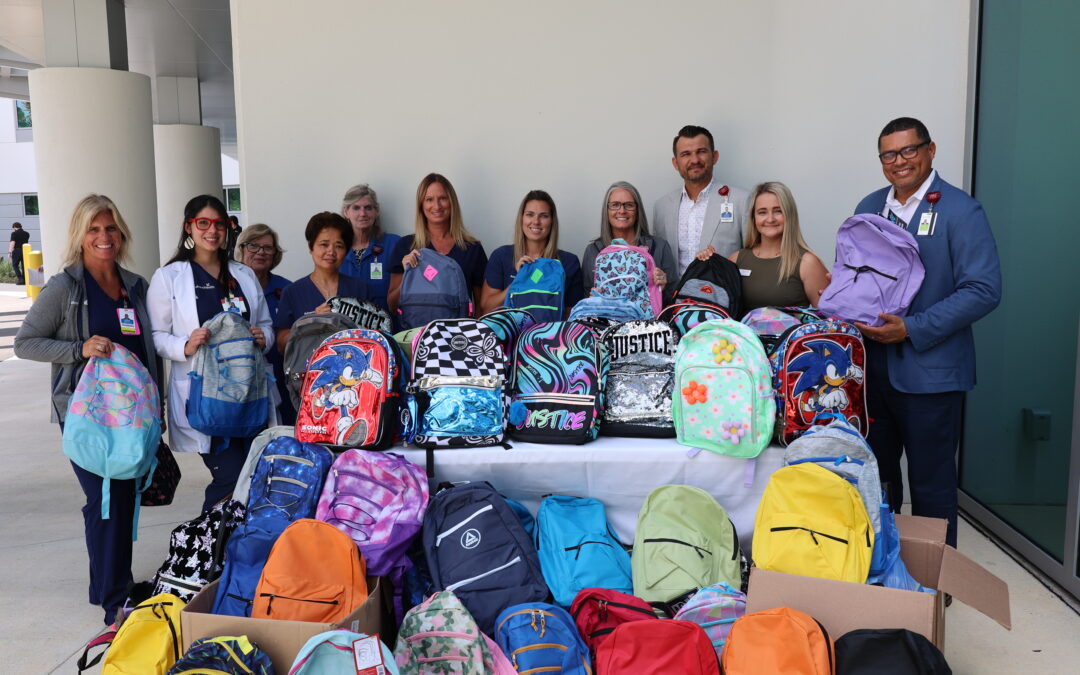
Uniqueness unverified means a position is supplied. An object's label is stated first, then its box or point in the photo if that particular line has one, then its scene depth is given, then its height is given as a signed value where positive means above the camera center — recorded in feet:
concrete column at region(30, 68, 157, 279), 24.52 +2.50
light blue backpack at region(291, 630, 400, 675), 6.90 -3.66
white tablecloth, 10.33 -3.11
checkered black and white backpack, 10.35 -2.06
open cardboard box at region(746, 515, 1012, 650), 7.88 -3.73
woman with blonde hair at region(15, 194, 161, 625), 10.93 -1.44
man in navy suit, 10.24 -1.21
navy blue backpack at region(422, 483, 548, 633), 8.99 -3.69
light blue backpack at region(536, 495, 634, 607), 9.42 -3.84
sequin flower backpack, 10.00 -2.09
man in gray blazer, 15.24 +0.34
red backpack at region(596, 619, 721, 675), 7.75 -4.06
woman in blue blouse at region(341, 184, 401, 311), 16.03 -0.36
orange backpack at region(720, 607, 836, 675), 7.37 -3.84
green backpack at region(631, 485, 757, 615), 9.26 -3.74
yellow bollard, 57.46 -3.27
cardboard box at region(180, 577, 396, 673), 7.85 -3.92
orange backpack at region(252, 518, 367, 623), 8.32 -3.65
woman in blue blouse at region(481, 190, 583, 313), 14.43 -0.51
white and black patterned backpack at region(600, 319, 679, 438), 10.72 -2.08
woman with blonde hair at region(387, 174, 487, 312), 15.51 -0.23
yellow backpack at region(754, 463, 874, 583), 8.38 -3.16
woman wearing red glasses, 11.93 -1.17
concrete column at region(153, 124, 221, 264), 48.52 +3.40
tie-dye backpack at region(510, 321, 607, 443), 10.46 -2.09
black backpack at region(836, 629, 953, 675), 7.32 -3.88
